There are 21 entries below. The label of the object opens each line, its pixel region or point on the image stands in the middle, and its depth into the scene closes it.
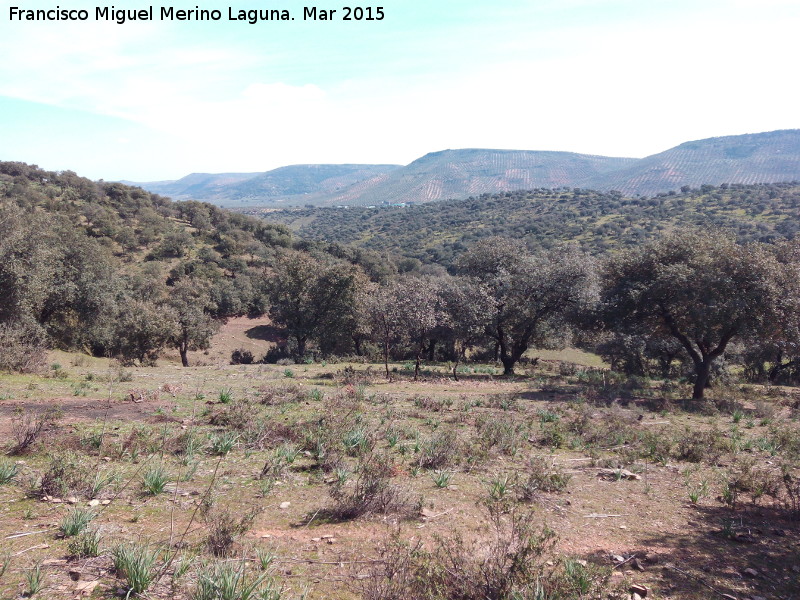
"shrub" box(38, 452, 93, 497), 5.93
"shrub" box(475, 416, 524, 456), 9.55
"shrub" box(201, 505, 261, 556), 4.89
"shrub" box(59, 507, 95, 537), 4.90
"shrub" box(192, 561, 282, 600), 3.73
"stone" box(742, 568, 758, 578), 5.14
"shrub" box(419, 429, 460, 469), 8.46
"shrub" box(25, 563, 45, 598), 3.83
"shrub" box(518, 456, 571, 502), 7.11
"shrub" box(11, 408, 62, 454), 7.25
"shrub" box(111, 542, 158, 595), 3.98
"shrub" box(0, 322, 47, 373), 15.38
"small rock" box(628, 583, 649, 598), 4.69
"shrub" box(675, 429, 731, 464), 9.48
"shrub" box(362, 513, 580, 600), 4.20
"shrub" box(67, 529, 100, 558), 4.49
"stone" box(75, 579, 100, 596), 4.04
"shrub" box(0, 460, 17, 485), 5.92
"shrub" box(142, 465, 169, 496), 6.20
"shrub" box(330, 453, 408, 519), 6.11
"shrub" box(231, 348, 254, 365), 37.68
